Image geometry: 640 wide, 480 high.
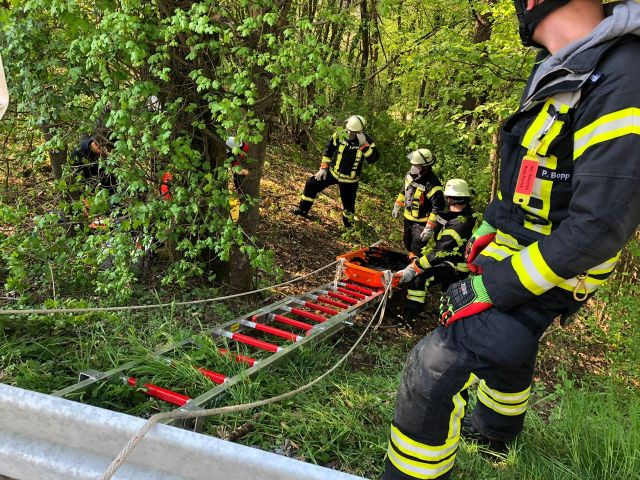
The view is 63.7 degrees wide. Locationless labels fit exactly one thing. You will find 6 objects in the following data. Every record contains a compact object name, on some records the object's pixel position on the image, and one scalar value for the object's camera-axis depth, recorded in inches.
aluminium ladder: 111.4
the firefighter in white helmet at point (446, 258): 219.5
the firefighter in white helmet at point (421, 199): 275.3
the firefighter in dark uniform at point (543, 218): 67.1
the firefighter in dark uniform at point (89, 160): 163.5
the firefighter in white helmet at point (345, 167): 337.1
